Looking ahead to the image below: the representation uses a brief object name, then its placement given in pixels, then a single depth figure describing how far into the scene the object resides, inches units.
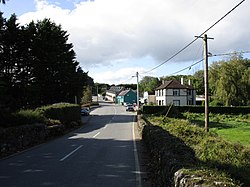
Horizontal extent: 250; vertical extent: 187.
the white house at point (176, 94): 3339.1
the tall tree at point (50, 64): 1770.4
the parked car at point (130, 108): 3106.5
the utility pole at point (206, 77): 894.4
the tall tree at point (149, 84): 5566.9
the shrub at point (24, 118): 811.6
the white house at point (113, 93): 6102.4
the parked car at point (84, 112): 2464.8
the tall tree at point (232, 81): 2632.9
